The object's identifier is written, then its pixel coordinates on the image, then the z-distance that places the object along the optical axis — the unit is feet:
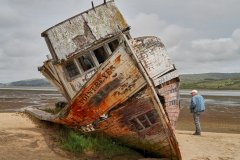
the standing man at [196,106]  22.39
